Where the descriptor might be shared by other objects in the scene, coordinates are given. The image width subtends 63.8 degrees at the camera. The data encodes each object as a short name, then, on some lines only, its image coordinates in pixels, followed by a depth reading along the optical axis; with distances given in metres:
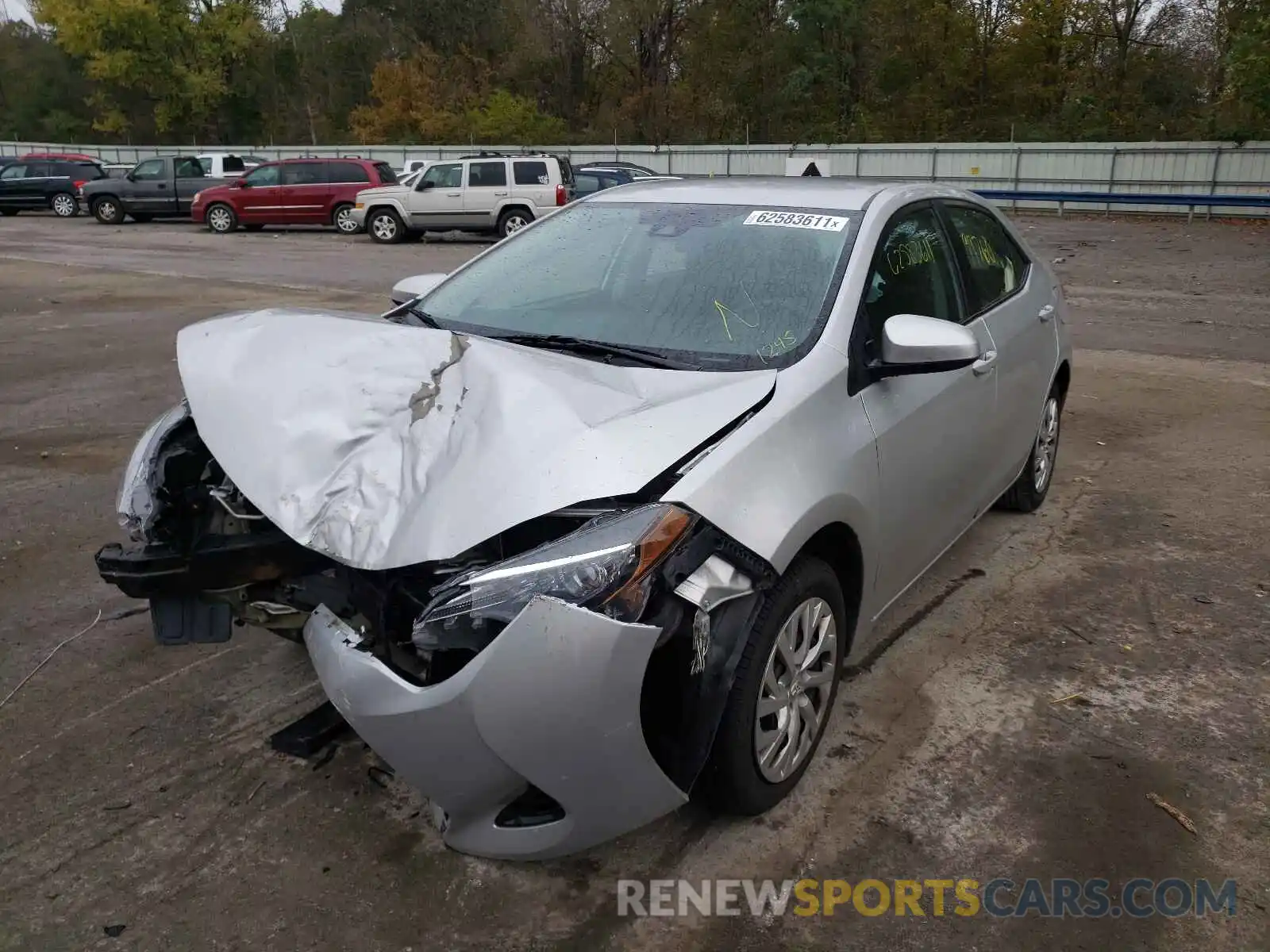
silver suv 20.36
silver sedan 2.35
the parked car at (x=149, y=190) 25.31
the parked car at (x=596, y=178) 21.64
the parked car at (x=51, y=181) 27.66
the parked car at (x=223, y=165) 26.28
